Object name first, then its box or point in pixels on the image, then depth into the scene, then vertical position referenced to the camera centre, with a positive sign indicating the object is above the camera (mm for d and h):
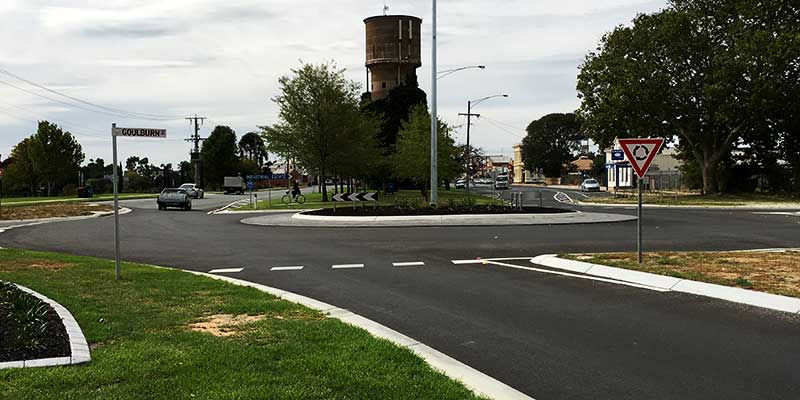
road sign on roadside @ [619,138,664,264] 12586 +456
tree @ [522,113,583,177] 127812 +6367
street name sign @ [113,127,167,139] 10277 +735
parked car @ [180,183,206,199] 63300 -1091
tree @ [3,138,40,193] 73625 +1122
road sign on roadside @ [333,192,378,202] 28609 -788
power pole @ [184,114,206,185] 86625 +3936
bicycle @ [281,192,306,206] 44531 -1406
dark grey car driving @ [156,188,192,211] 40250 -1201
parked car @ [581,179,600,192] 75938 -1052
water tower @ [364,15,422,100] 76125 +14837
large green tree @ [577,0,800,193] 41250 +6624
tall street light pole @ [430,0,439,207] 28344 +1264
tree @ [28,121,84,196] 65500 +2764
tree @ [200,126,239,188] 97625 +3541
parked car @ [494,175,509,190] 83438 -798
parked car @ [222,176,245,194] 82800 -598
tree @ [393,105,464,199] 46031 +1682
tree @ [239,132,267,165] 151000 +7472
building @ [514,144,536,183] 150375 +1213
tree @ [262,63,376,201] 44303 +3520
